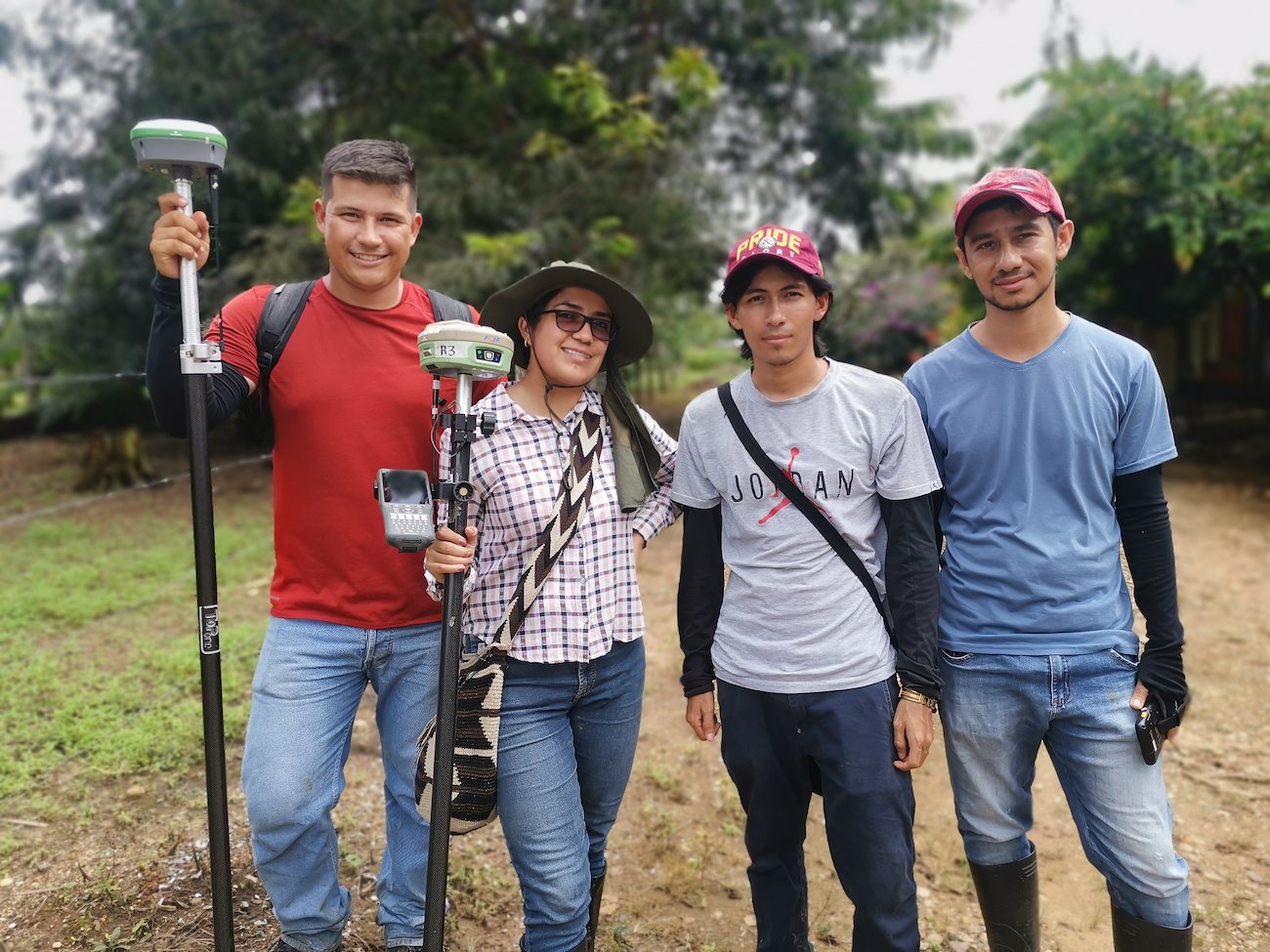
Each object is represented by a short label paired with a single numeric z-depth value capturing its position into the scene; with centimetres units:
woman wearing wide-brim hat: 235
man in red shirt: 245
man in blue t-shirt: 232
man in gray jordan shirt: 231
